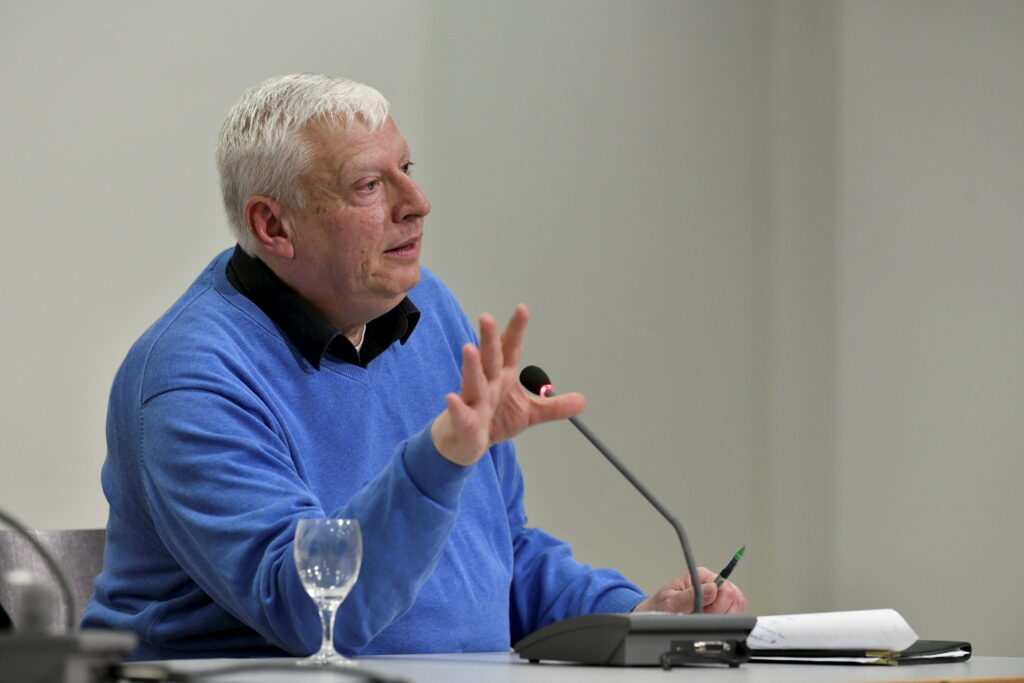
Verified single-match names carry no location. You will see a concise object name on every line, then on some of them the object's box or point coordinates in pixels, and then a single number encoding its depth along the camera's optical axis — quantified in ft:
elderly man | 17.66
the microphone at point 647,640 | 17.51
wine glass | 17.28
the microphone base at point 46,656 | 14.99
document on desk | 17.83
